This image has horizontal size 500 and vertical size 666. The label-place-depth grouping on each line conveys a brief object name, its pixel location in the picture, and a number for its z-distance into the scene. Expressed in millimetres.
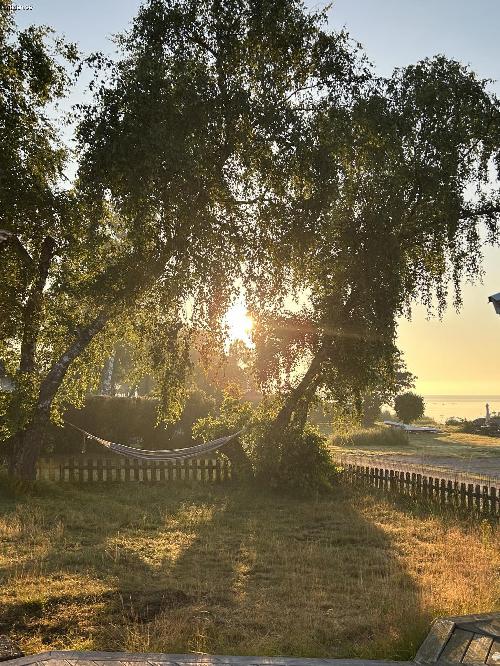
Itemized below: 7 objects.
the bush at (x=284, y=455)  17312
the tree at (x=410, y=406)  44688
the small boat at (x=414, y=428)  41438
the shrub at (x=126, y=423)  26406
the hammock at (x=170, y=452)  17766
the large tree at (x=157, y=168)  14156
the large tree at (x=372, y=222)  14891
